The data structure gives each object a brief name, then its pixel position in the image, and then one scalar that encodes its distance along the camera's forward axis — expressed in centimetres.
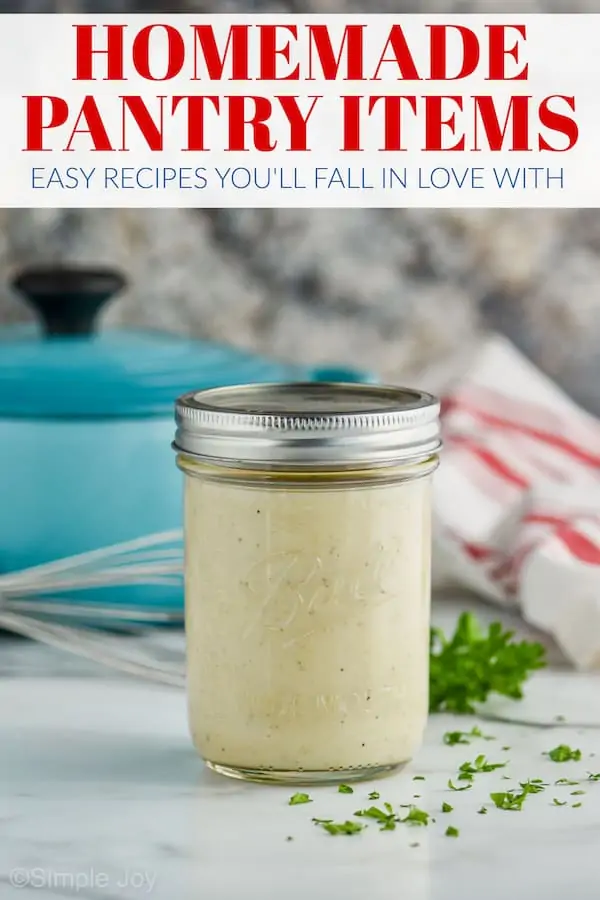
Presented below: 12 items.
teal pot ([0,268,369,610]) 86
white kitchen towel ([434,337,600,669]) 85
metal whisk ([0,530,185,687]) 81
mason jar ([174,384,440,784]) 67
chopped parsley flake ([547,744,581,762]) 74
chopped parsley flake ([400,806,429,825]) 67
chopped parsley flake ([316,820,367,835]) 66
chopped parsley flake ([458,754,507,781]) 72
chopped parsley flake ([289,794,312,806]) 69
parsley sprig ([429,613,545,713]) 79
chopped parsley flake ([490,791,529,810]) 69
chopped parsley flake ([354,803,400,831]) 67
